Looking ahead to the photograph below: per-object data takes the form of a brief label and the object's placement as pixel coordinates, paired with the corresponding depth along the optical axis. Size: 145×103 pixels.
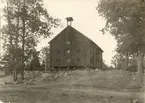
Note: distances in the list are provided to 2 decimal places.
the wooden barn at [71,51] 44.12
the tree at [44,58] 61.07
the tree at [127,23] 23.44
